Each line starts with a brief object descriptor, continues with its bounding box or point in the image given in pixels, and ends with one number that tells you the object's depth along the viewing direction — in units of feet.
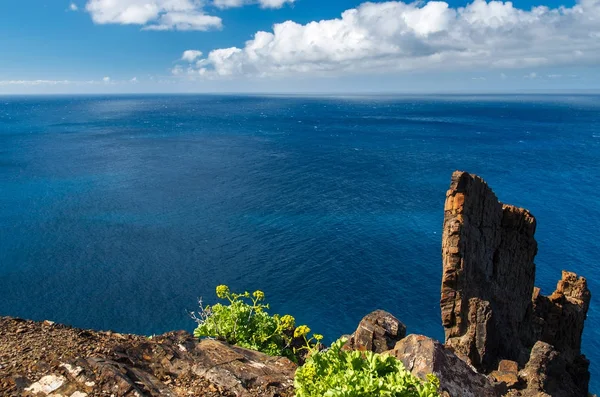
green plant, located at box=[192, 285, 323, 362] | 65.26
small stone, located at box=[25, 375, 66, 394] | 41.80
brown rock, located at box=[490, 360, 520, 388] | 75.77
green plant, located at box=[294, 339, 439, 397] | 34.83
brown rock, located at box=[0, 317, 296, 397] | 43.19
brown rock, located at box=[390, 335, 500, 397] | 50.90
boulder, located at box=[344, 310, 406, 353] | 70.69
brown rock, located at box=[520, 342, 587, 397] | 76.79
